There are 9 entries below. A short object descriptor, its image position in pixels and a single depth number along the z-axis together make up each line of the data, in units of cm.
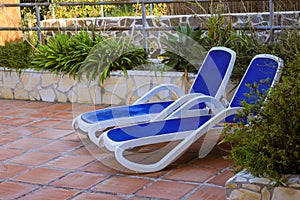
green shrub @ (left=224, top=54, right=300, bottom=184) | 324
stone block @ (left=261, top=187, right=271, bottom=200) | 321
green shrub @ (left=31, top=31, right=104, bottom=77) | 721
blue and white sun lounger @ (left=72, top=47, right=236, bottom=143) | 504
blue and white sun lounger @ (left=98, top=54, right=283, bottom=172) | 440
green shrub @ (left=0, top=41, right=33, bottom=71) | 789
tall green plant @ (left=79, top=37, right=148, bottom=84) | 704
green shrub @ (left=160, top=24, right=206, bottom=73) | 648
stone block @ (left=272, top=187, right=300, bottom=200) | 313
